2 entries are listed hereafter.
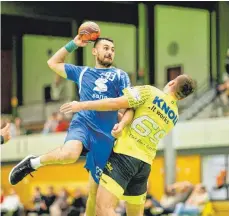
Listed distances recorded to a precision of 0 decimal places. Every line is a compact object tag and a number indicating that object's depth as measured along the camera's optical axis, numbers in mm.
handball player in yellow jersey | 13740
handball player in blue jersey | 14448
